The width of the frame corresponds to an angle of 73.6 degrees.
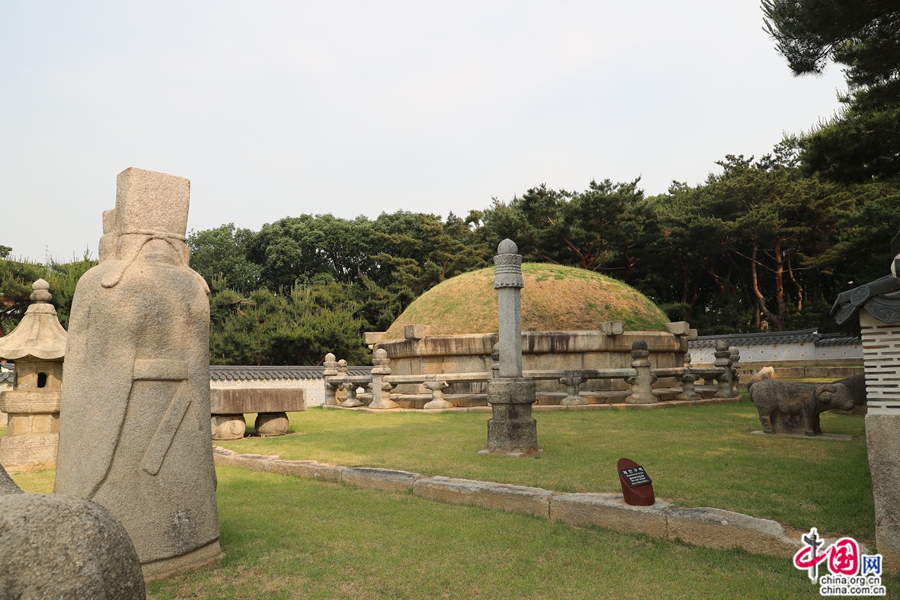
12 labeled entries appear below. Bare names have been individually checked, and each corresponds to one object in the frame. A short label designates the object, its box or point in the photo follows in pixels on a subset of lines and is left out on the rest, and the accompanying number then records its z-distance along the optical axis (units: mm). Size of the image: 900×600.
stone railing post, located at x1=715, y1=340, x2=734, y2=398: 14555
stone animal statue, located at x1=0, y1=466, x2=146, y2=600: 1564
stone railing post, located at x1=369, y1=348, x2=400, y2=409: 14125
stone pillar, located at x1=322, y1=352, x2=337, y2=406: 17016
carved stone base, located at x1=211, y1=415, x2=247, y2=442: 9586
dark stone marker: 4363
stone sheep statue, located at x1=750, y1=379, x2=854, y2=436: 7797
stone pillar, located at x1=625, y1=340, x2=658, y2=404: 12992
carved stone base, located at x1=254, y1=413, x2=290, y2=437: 10125
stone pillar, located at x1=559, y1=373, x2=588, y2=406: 12914
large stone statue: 3299
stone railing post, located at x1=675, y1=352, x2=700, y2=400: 13820
